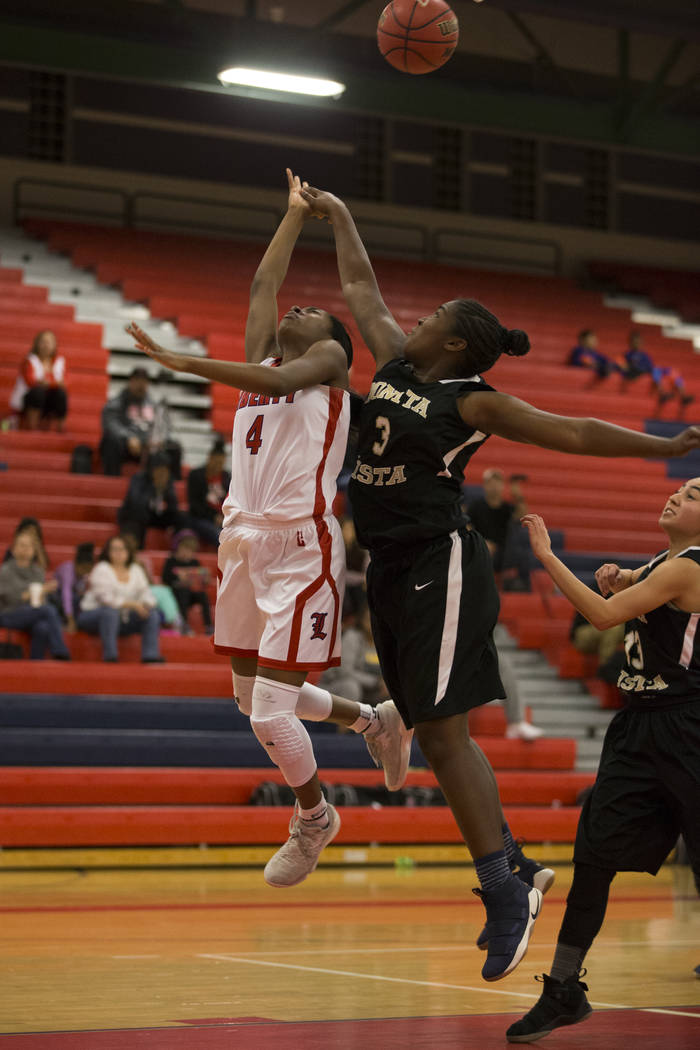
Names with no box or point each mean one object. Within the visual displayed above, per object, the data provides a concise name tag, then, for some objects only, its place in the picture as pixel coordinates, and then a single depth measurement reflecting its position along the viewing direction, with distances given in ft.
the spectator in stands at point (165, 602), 41.42
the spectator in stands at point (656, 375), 62.85
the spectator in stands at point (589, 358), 63.10
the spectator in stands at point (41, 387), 47.09
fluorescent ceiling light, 55.01
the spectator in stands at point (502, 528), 44.16
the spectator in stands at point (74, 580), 39.81
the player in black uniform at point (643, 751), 15.78
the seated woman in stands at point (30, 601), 37.81
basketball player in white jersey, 17.33
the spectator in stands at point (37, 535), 38.63
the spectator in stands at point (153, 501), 43.70
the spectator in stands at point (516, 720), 40.04
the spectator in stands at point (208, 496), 44.73
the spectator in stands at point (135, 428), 46.11
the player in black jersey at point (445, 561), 15.47
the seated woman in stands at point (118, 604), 39.06
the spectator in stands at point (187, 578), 42.29
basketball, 20.16
